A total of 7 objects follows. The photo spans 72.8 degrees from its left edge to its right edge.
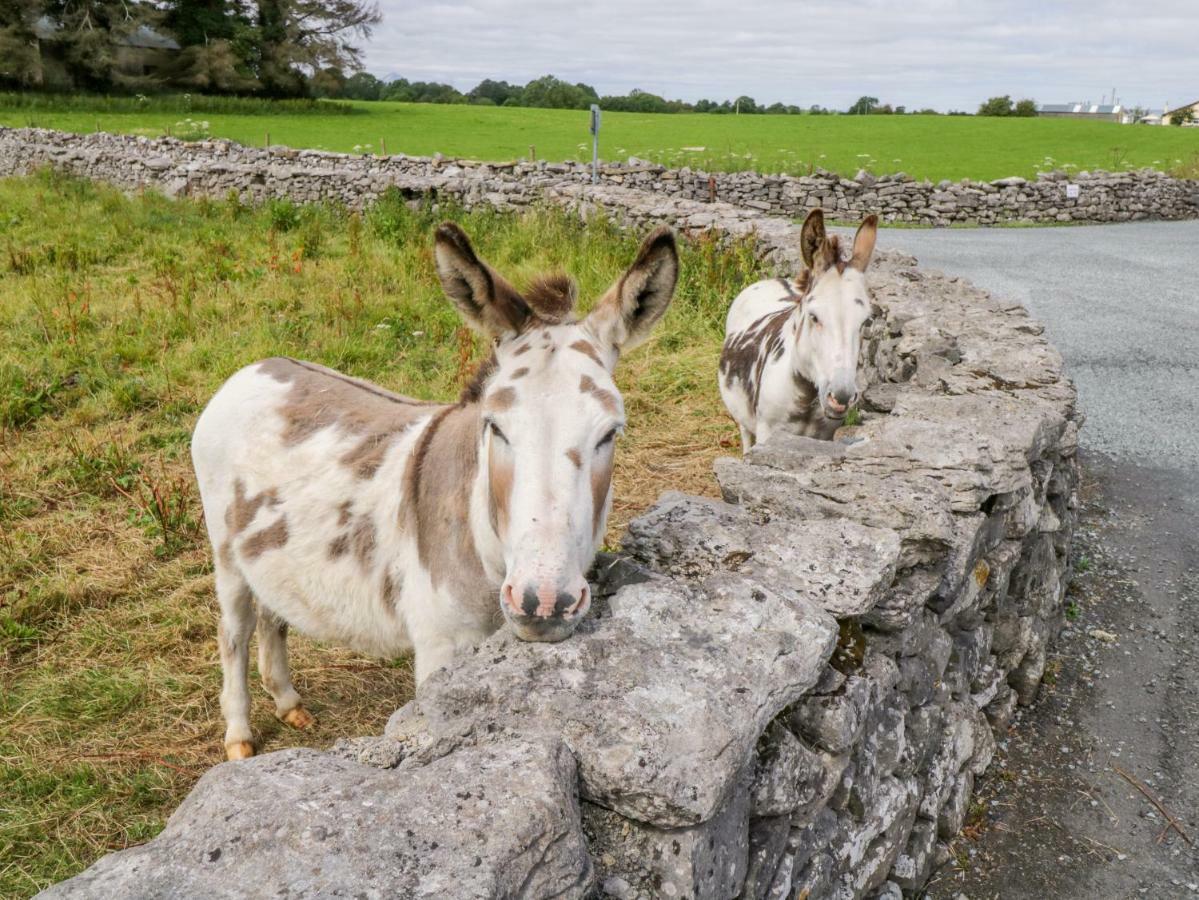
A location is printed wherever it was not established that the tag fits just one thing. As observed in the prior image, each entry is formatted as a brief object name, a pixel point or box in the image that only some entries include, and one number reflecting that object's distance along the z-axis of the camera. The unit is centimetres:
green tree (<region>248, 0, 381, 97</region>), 4312
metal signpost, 1206
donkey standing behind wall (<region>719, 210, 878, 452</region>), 460
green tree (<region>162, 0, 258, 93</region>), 4116
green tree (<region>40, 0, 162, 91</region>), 3866
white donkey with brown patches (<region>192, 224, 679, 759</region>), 207
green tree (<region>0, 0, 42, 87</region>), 3616
